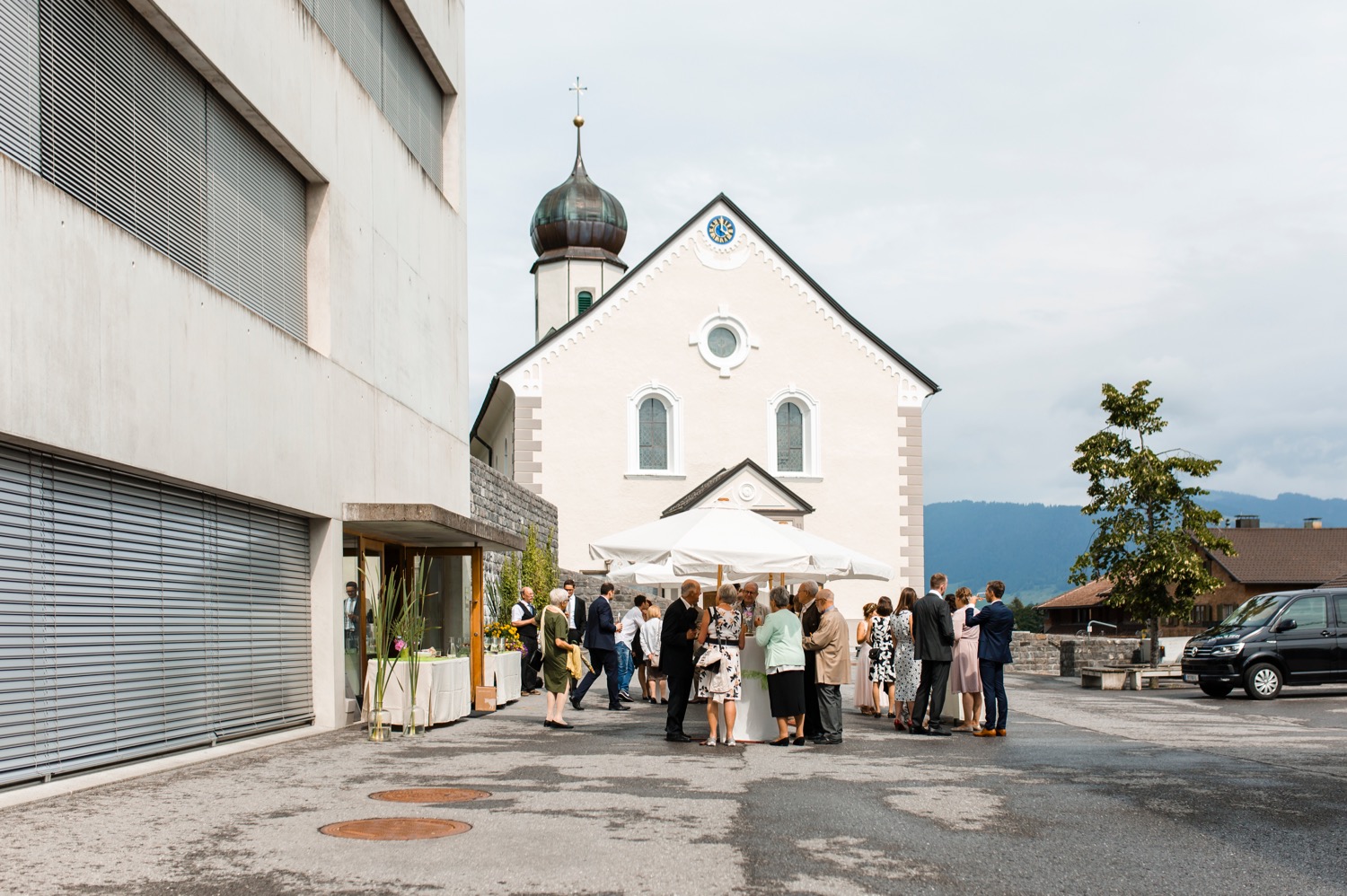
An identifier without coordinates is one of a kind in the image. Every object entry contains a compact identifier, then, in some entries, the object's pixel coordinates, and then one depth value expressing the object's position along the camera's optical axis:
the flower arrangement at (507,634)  22.61
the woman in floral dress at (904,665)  17.56
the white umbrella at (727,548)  16.58
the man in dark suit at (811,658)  15.48
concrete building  10.23
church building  38.78
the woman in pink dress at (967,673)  16.80
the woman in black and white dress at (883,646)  18.77
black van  23.64
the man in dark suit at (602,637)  19.89
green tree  31.09
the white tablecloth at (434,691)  15.87
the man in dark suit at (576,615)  22.47
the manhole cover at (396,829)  8.37
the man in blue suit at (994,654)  16.33
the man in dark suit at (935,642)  16.19
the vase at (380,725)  14.95
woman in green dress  16.64
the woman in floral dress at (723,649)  14.80
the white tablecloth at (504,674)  20.38
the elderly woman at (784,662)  14.91
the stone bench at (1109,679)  28.08
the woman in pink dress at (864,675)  19.92
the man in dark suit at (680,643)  15.02
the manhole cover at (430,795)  10.00
